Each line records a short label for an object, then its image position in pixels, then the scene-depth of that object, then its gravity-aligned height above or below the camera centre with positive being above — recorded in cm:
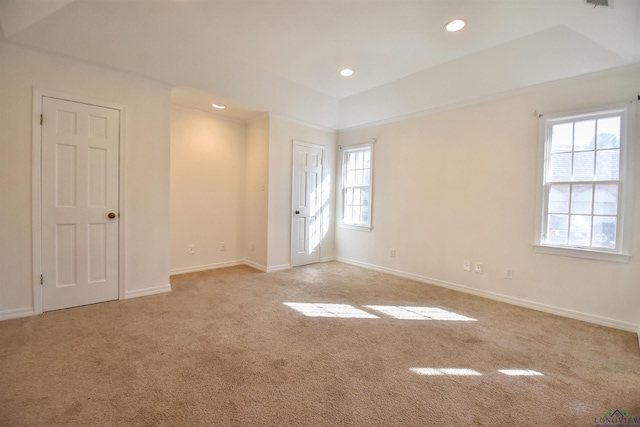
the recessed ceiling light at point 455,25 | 268 +173
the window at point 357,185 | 509 +38
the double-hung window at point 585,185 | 279 +27
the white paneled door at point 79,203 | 285 -4
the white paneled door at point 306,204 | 493 +1
